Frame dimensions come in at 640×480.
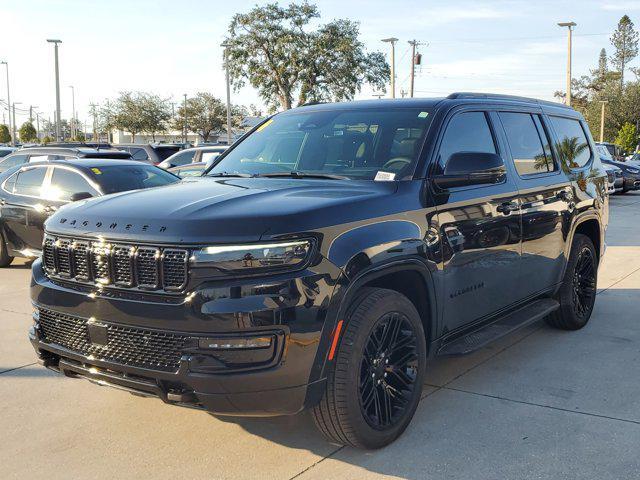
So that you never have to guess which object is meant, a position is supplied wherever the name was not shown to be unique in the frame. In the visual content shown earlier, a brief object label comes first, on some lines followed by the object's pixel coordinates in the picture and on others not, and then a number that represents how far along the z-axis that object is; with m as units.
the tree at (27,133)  81.69
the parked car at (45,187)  8.78
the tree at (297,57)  42.88
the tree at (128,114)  67.88
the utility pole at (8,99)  74.25
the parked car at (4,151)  25.25
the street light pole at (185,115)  69.38
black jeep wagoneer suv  3.06
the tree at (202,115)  75.69
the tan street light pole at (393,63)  38.06
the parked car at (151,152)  20.41
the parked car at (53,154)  11.85
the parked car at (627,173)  24.33
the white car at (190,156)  17.50
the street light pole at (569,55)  35.25
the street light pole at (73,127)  97.55
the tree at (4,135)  79.88
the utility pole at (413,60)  46.94
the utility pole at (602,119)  59.41
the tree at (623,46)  88.00
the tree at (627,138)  54.22
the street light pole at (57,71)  33.84
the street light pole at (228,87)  40.88
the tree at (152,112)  68.46
